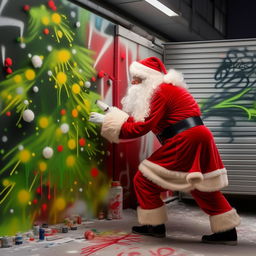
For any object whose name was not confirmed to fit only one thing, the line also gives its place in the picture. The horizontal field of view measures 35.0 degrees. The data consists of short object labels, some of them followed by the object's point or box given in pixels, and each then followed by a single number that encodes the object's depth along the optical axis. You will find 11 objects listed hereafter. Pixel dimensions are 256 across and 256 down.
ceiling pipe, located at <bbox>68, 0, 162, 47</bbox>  4.05
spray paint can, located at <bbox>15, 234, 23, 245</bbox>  2.91
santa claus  3.24
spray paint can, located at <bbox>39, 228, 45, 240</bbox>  3.05
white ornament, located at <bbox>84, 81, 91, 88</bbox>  3.80
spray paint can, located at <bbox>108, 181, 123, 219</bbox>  4.02
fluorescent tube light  4.46
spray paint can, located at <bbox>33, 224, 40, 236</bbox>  3.13
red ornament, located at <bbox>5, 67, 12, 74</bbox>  2.99
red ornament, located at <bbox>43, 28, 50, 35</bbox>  3.35
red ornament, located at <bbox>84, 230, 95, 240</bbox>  3.16
